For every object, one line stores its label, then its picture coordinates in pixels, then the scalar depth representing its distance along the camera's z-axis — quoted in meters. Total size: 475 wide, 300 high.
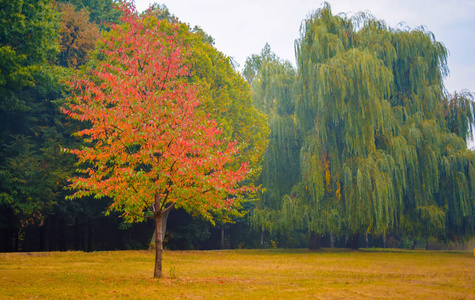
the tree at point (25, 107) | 23.48
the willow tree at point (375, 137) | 26.11
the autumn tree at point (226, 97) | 26.64
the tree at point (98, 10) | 38.03
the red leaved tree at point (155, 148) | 12.94
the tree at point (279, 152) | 30.33
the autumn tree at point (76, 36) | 30.89
